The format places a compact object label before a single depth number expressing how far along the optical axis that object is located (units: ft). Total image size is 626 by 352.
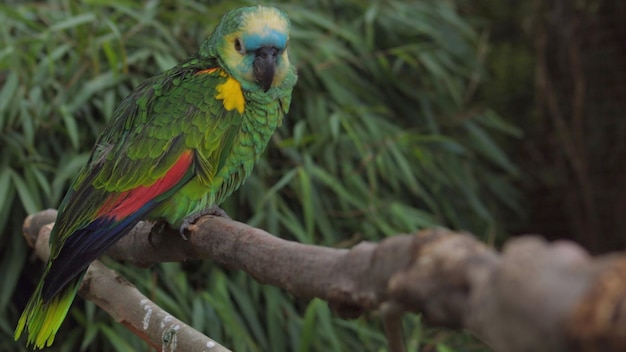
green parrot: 6.36
